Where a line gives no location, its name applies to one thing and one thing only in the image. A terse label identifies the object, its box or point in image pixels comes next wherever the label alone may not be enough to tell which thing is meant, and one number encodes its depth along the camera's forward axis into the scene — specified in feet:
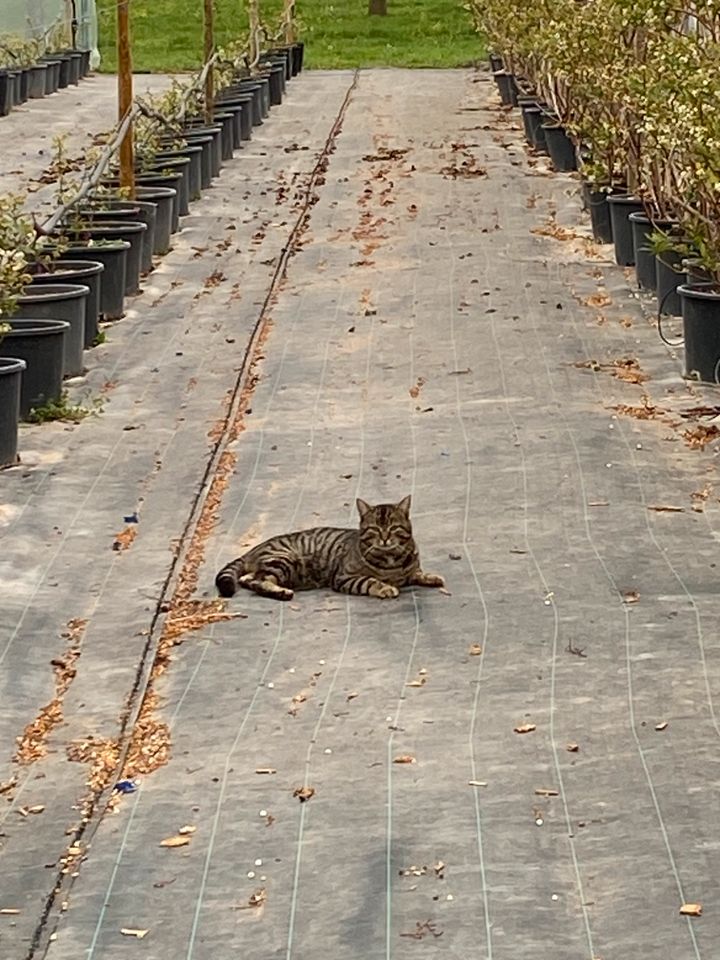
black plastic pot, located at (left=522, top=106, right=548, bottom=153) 69.36
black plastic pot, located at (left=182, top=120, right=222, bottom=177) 61.98
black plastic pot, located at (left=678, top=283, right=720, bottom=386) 34.01
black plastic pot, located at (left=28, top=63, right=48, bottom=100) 92.68
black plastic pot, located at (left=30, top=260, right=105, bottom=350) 37.22
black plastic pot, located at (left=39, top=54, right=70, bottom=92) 96.68
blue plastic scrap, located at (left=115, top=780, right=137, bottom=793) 17.62
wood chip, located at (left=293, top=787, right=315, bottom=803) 17.11
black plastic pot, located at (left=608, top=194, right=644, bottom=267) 46.06
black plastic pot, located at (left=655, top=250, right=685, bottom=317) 39.73
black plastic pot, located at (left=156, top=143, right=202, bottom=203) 57.77
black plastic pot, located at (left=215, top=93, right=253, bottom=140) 75.31
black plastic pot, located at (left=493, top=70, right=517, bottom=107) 86.99
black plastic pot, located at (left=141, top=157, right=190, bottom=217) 54.65
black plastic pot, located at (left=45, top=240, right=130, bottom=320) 39.96
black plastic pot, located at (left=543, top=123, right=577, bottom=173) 63.77
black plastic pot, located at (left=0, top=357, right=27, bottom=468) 29.04
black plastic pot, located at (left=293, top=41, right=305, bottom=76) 108.17
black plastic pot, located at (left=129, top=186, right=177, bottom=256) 48.73
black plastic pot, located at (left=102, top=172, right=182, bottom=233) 52.10
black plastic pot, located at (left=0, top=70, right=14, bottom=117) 85.61
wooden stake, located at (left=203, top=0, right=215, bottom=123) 61.00
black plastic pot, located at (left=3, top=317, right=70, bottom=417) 31.96
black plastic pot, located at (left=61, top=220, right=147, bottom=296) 42.06
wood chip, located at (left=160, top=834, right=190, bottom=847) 16.32
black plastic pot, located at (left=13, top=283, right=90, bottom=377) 34.50
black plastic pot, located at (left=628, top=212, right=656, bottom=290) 42.70
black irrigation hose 15.70
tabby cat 22.72
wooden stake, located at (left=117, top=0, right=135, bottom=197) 46.62
